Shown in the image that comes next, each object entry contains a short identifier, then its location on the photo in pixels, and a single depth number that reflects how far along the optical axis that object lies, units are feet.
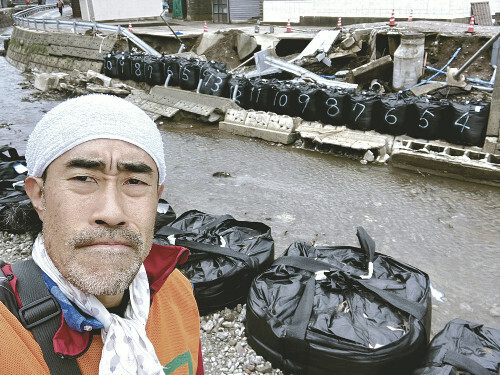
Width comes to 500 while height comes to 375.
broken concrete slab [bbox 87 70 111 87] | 43.38
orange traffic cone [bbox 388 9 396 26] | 49.98
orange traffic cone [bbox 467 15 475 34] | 42.83
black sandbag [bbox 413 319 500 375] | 7.62
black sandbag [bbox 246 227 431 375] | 8.54
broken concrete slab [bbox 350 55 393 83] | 39.88
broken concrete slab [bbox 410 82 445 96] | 34.94
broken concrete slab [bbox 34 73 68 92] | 46.55
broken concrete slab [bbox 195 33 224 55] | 54.99
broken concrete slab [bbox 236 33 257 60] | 52.03
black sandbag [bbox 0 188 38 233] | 15.88
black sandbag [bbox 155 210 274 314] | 11.27
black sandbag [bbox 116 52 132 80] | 43.27
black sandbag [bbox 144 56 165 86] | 38.70
